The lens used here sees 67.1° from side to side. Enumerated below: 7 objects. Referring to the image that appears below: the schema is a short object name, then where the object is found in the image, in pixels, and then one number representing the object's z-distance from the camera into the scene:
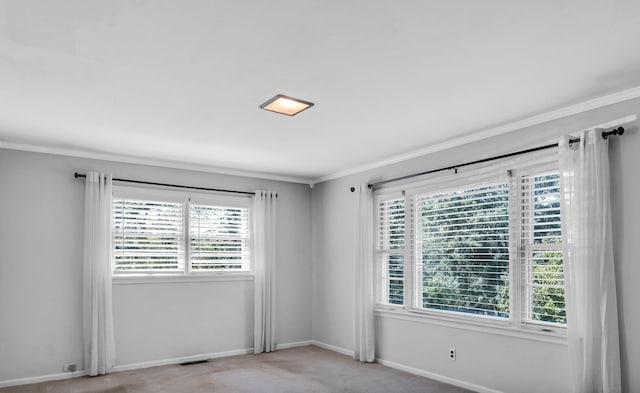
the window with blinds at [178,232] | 5.66
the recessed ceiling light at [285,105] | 3.63
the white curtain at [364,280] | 5.76
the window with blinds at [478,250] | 4.09
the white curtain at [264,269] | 6.43
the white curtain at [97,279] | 5.16
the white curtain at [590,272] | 3.41
